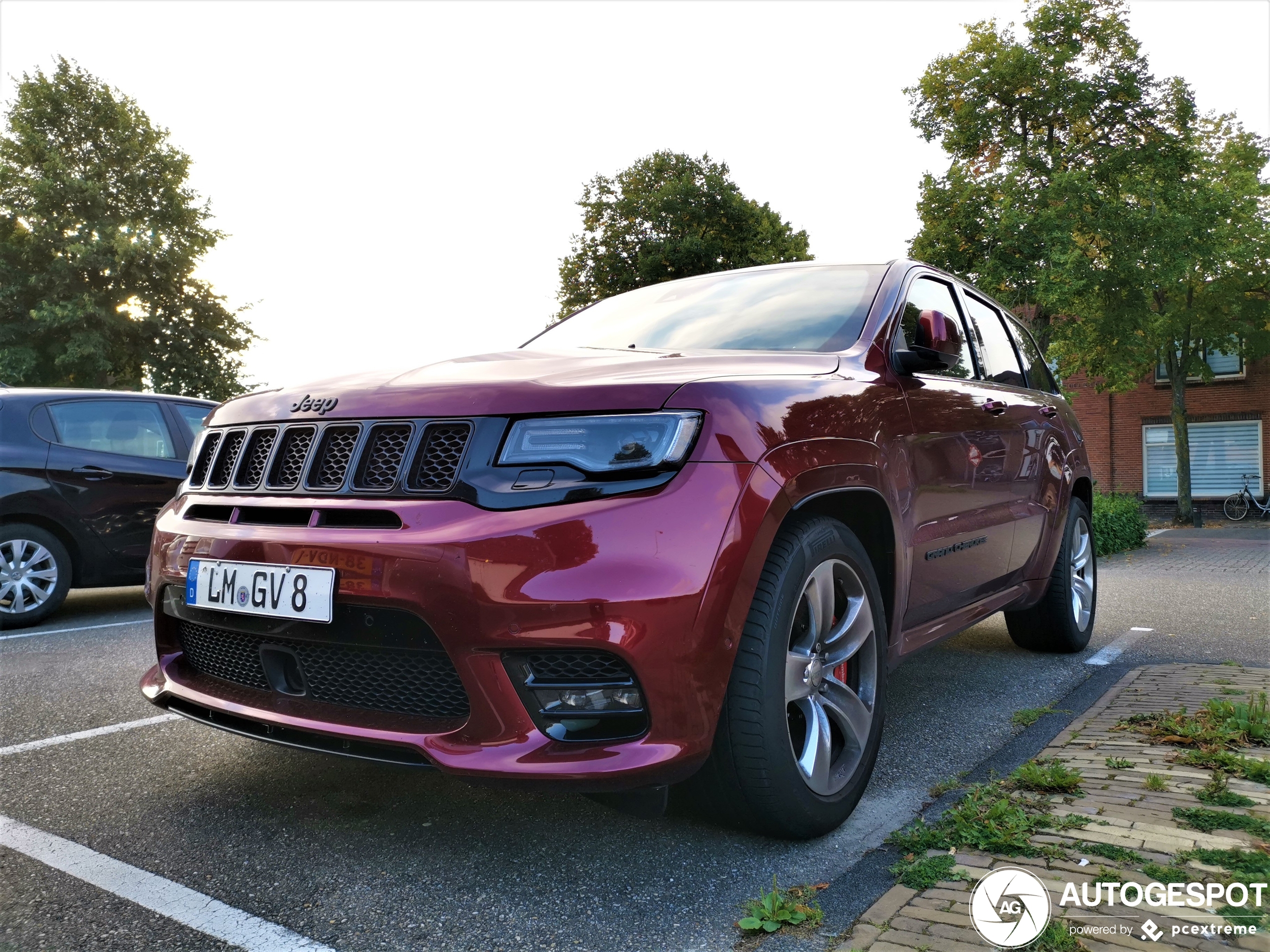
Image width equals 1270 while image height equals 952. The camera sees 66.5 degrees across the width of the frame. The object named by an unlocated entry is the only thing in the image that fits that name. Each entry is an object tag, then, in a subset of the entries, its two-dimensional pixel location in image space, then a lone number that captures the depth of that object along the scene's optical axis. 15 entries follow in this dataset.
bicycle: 24.84
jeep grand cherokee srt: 2.09
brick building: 25.70
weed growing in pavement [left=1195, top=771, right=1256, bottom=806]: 2.66
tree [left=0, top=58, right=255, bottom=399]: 26.41
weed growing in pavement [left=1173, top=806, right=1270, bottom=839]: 2.45
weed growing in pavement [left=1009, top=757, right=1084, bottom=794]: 2.81
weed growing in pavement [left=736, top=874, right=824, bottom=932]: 2.06
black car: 6.32
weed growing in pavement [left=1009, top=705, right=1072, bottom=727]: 3.71
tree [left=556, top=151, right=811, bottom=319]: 32.78
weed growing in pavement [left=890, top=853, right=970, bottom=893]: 2.22
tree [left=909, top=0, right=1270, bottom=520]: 17.66
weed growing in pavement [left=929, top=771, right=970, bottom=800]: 2.91
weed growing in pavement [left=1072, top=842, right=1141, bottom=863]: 2.29
